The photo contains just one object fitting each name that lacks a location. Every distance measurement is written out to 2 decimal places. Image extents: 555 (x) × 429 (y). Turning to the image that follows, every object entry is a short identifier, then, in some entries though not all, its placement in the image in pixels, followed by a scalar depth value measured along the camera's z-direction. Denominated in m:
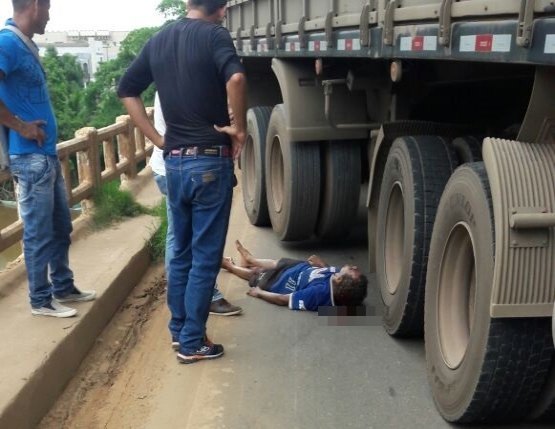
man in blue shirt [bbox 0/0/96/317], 3.87
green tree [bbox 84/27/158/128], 41.03
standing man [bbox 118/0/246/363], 3.71
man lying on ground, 4.65
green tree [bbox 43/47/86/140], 41.53
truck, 2.67
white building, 82.31
